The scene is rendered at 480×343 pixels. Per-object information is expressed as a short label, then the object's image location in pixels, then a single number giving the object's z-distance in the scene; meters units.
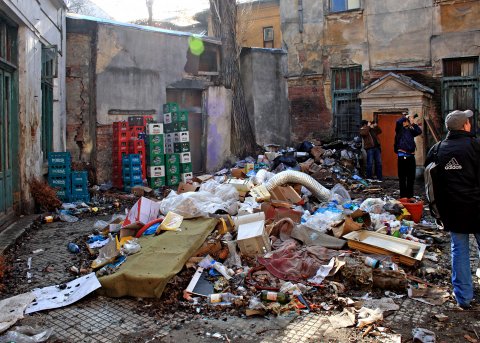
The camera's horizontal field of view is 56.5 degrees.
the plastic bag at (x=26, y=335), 3.53
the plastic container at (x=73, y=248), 6.04
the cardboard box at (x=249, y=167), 12.16
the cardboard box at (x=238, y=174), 11.33
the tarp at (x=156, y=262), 4.47
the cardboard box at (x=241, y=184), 8.05
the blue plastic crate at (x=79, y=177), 9.57
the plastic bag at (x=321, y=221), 6.20
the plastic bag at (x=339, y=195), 8.44
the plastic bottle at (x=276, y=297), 4.32
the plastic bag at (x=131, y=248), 5.35
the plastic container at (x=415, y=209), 7.42
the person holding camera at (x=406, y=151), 8.93
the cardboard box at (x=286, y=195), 7.83
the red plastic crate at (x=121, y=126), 11.46
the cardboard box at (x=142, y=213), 6.48
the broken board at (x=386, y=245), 5.32
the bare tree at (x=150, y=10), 26.08
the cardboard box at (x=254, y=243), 5.36
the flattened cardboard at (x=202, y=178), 10.62
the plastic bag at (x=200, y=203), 6.51
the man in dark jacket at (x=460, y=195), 4.14
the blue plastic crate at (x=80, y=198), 9.51
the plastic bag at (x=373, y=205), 7.32
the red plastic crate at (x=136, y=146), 11.53
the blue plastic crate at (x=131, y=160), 11.12
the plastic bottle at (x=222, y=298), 4.39
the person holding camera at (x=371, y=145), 12.23
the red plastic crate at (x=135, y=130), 11.67
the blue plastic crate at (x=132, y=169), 11.11
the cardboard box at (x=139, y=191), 10.67
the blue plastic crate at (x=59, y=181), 9.35
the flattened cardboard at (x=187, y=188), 8.81
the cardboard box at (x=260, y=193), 7.50
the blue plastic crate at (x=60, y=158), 9.43
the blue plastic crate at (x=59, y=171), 9.39
